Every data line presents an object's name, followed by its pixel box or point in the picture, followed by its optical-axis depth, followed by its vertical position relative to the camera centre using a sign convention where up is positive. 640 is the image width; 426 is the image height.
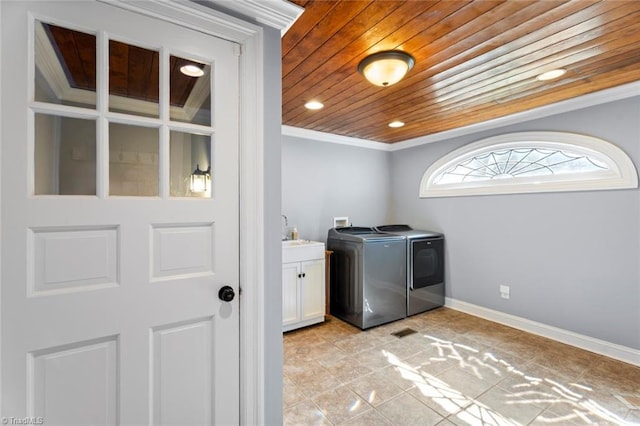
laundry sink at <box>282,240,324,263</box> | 3.13 -0.36
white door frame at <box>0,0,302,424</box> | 1.39 +0.02
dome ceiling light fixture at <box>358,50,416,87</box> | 1.89 +0.98
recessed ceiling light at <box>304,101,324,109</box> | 2.81 +1.08
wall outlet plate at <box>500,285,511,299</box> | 3.33 -0.86
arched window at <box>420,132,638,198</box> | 2.66 +0.52
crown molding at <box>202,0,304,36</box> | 1.30 +0.94
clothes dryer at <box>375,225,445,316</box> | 3.57 -0.67
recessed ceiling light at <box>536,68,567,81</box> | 2.17 +1.05
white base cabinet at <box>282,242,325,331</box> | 3.12 -0.74
